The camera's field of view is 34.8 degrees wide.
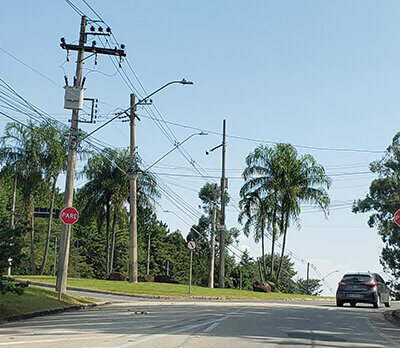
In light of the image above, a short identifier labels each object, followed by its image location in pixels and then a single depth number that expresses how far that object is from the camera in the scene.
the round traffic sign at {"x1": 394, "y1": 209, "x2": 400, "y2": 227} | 19.77
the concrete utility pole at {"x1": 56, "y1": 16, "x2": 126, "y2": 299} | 23.48
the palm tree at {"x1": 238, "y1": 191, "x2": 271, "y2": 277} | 53.69
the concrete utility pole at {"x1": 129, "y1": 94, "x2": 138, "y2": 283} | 36.91
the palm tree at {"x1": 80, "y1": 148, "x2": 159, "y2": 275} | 54.28
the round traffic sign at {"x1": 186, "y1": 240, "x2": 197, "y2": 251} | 33.59
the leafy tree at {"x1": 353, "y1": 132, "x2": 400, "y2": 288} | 54.53
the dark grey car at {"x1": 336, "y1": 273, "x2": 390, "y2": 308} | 29.20
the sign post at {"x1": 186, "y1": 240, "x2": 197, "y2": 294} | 33.59
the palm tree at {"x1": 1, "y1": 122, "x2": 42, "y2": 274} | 47.47
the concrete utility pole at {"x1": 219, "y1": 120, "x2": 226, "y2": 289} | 45.22
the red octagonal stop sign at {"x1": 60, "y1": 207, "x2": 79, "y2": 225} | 22.39
